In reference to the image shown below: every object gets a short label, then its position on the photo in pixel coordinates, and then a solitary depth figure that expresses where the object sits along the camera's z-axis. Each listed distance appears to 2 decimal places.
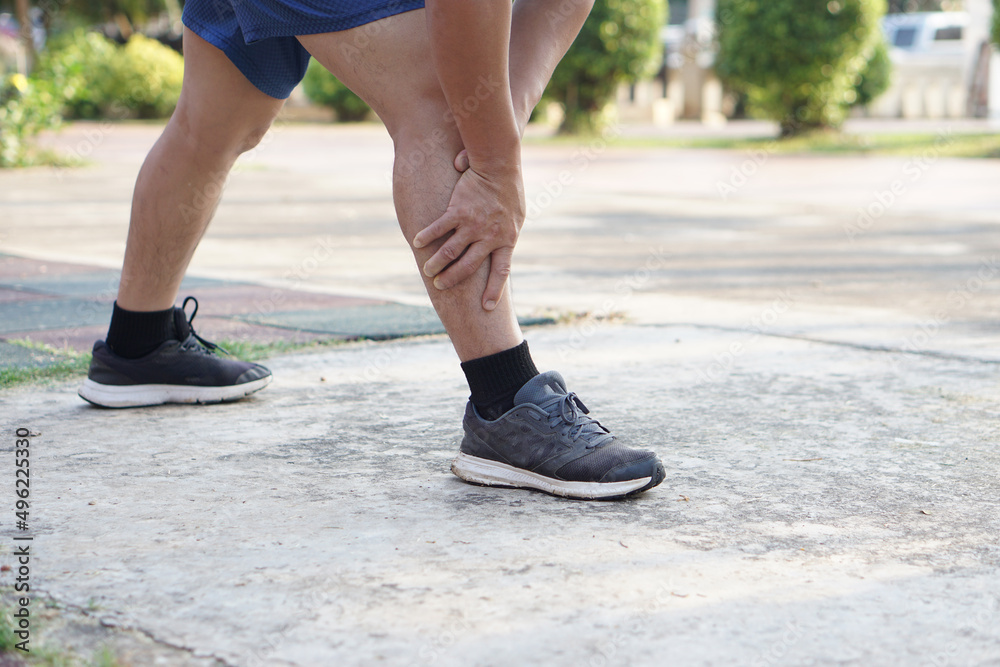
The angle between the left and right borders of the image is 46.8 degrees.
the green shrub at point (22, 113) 9.55
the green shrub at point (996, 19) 12.29
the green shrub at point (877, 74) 17.16
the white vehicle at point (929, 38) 24.56
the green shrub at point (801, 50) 13.67
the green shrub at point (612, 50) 15.47
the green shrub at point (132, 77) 21.30
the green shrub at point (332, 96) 22.55
